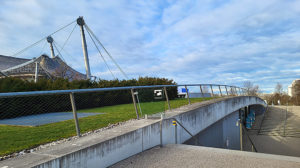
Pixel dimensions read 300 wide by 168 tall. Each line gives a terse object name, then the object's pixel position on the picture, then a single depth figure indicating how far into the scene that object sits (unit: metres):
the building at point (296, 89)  68.22
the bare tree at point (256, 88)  68.75
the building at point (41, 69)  38.25
